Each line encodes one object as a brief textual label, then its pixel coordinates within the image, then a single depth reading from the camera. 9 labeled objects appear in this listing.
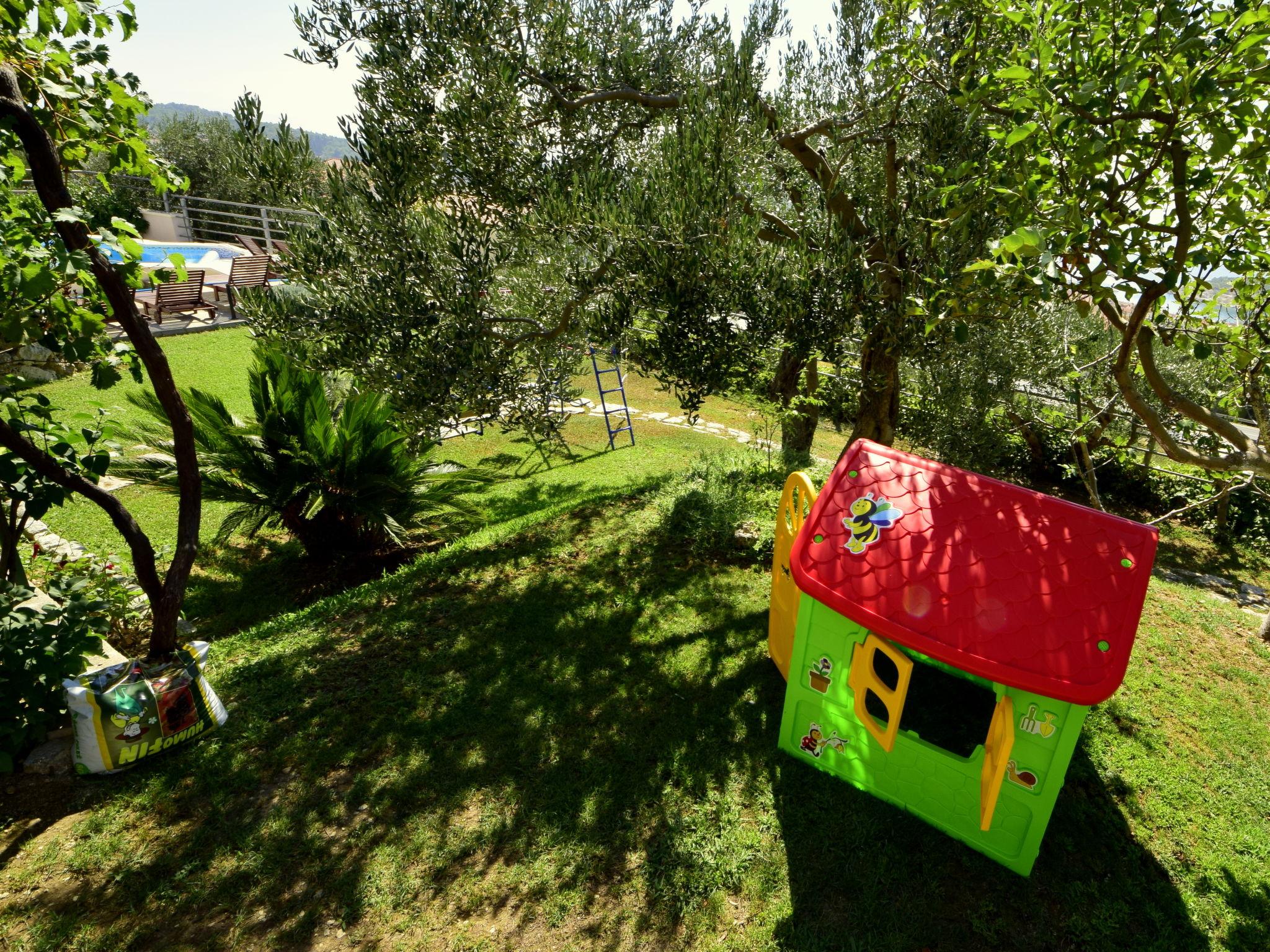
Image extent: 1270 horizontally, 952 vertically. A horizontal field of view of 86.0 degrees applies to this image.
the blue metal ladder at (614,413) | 12.31
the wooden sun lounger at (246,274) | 15.15
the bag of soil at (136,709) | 3.73
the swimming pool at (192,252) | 18.61
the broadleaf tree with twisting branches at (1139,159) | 3.00
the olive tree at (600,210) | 4.90
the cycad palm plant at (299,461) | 6.73
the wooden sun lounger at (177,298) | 13.73
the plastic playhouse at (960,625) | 3.12
